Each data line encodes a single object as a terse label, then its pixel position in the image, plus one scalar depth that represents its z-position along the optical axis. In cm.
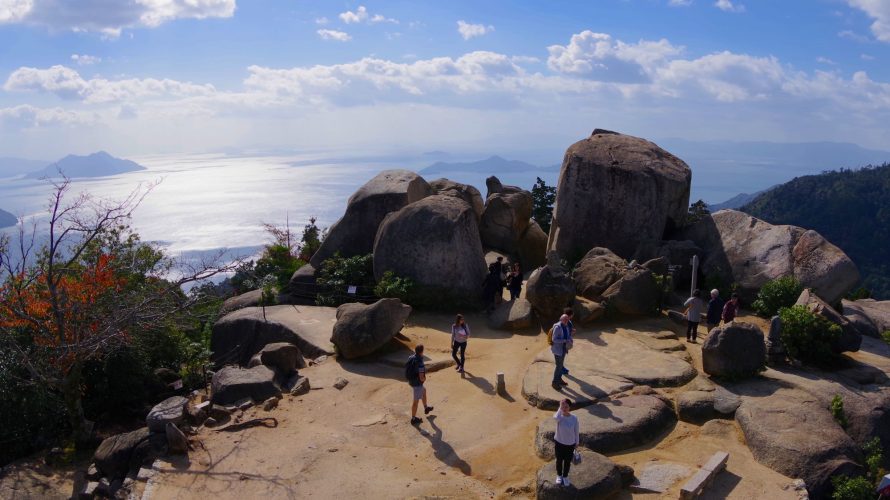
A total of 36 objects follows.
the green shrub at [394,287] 2044
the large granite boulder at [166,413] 1280
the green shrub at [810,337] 1529
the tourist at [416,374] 1322
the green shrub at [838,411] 1304
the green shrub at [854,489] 1081
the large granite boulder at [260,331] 1873
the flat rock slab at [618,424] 1218
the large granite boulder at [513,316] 1917
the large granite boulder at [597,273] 1994
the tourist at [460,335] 1580
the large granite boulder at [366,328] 1678
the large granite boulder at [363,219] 2436
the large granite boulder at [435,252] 2073
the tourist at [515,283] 2094
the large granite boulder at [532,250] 2691
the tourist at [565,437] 1019
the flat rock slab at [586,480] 1016
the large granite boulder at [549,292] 1905
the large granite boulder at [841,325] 1555
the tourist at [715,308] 1731
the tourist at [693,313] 1697
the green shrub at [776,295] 1897
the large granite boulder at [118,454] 1251
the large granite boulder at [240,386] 1462
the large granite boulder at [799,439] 1132
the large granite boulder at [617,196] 2298
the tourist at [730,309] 1698
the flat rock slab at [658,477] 1088
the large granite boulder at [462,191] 2739
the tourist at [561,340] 1423
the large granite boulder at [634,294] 1897
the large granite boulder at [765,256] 1942
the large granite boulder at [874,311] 2155
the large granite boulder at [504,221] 2642
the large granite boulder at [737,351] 1424
